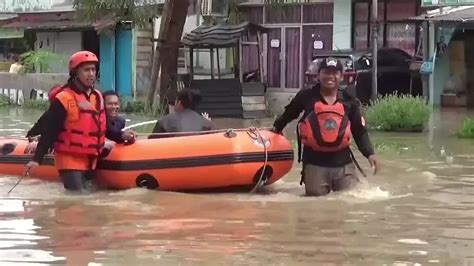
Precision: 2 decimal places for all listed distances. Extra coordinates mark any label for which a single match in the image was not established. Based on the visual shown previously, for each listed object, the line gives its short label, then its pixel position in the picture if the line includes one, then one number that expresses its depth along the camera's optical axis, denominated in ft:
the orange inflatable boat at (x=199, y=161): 30.55
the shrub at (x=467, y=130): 51.31
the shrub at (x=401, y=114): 55.31
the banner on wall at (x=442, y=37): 70.64
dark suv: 68.28
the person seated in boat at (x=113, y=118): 31.78
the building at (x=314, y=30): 76.23
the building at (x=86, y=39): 94.73
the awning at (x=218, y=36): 70.79
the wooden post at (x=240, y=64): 71.59
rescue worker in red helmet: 29.66
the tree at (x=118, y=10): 62.80
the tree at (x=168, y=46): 68.54
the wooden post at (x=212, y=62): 74.28
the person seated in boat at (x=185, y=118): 32.07
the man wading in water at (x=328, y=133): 28.78
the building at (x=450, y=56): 68.08
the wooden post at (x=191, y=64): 72.84
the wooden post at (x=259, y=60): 74.57
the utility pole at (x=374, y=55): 64.39
